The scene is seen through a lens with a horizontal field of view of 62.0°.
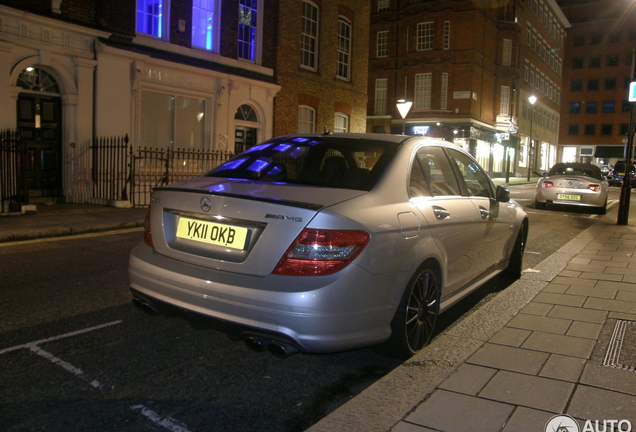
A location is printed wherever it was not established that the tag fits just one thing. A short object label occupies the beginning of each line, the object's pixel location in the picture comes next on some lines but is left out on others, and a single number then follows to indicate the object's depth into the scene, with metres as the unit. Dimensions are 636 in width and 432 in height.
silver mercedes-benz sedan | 2.98
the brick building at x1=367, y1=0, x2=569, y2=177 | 37.22
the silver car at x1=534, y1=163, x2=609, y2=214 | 14.97
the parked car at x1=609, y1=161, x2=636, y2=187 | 36.63
